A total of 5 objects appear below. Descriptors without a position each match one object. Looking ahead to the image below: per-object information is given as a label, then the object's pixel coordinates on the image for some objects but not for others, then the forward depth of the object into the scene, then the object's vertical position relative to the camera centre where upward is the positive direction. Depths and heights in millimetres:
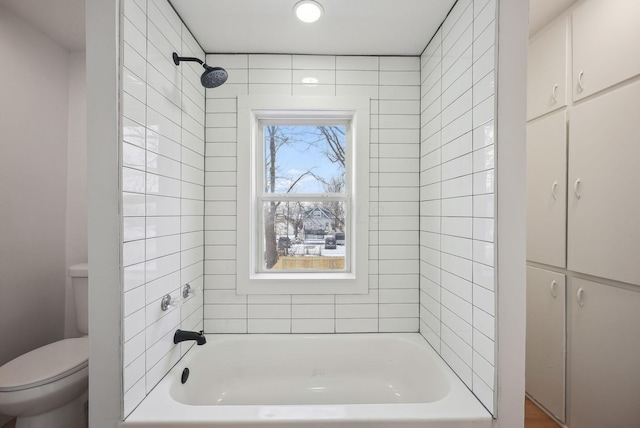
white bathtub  1683 -954
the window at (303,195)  2109 +109
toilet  1366 -814
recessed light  1497 +996
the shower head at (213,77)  1566 +688
